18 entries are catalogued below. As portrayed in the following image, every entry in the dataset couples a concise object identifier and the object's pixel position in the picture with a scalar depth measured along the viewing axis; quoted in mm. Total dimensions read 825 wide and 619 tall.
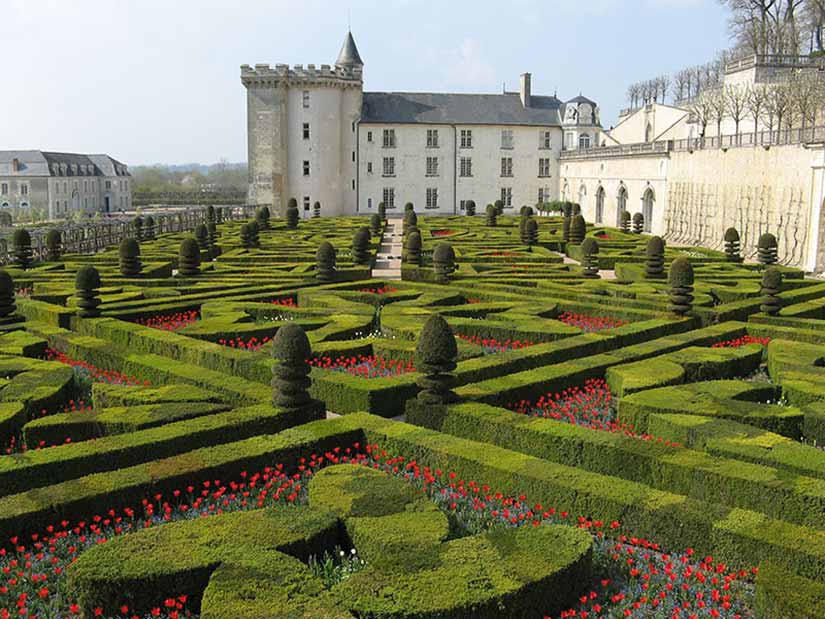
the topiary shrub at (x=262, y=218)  38875
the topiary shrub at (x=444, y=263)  20438
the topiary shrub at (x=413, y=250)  22609
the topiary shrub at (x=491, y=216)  41781
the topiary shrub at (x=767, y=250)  22984
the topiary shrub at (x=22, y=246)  22828
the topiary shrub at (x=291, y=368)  9227
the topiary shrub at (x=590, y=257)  22078
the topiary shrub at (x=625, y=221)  40259
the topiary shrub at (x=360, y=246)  23688
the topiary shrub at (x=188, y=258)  21406
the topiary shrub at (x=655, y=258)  20938
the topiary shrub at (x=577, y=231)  32156
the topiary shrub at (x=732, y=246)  26062
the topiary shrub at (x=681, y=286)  15430
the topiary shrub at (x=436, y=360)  9719
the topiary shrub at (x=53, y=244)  25016
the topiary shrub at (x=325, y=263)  20141
